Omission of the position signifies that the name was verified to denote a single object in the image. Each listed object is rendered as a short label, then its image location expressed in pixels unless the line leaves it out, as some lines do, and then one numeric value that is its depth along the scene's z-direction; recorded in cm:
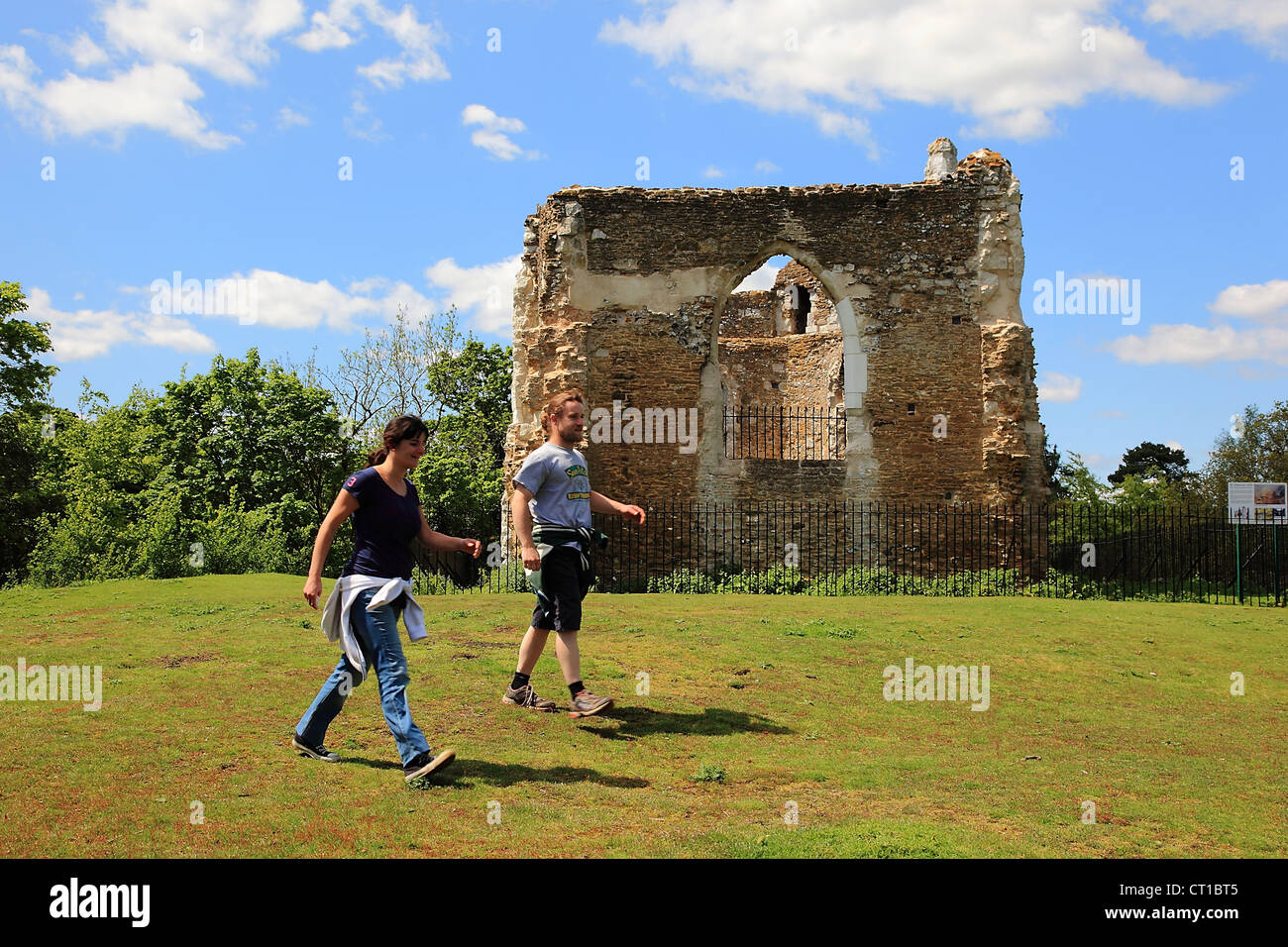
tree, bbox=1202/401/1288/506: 3825
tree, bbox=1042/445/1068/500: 3934
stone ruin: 1989
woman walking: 580
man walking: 686
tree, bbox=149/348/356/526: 2812
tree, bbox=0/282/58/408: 2716
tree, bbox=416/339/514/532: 3241
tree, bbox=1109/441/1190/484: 5841
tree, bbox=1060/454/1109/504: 3550
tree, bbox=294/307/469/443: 3856
